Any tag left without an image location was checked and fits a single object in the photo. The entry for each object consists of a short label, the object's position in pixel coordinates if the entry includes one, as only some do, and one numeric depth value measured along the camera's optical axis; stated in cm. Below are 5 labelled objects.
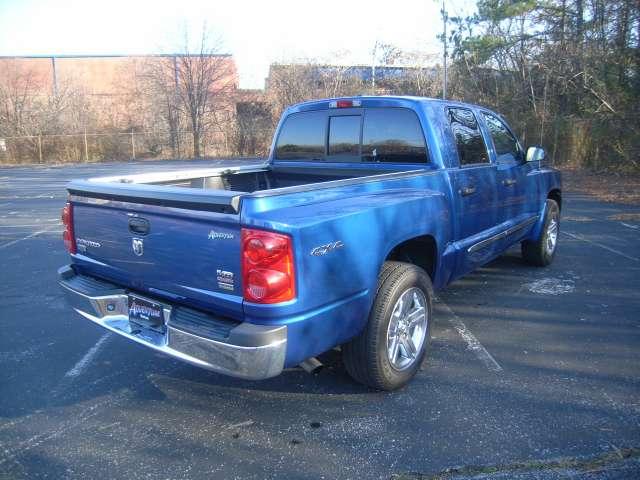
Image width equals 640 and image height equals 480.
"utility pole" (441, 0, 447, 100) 2558
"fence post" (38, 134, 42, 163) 3369
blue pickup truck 265
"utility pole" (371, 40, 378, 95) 3303
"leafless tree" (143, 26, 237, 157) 3556
